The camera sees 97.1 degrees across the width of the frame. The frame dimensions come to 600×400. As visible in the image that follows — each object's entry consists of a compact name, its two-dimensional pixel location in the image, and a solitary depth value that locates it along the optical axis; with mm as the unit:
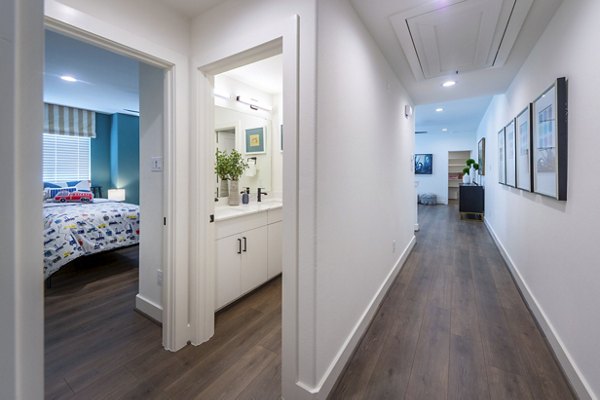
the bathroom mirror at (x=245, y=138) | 3002
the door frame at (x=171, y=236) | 1714
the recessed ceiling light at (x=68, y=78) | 3635
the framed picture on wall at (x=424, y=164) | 9367
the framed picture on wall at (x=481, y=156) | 5863
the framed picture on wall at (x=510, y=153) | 2967
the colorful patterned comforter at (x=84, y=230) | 2805
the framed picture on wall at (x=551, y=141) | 1665
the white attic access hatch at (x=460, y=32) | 1673
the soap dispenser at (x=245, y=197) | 3125
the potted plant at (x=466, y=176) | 7390
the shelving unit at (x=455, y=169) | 9641
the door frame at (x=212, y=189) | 1339
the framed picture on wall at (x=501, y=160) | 3589
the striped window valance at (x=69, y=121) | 4996
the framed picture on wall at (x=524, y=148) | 2348
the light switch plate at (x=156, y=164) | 2068
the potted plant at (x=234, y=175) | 2943
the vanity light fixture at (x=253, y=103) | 3062
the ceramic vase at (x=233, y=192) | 2971
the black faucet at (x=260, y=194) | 3327
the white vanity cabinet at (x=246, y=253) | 2236
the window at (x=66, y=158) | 5129
